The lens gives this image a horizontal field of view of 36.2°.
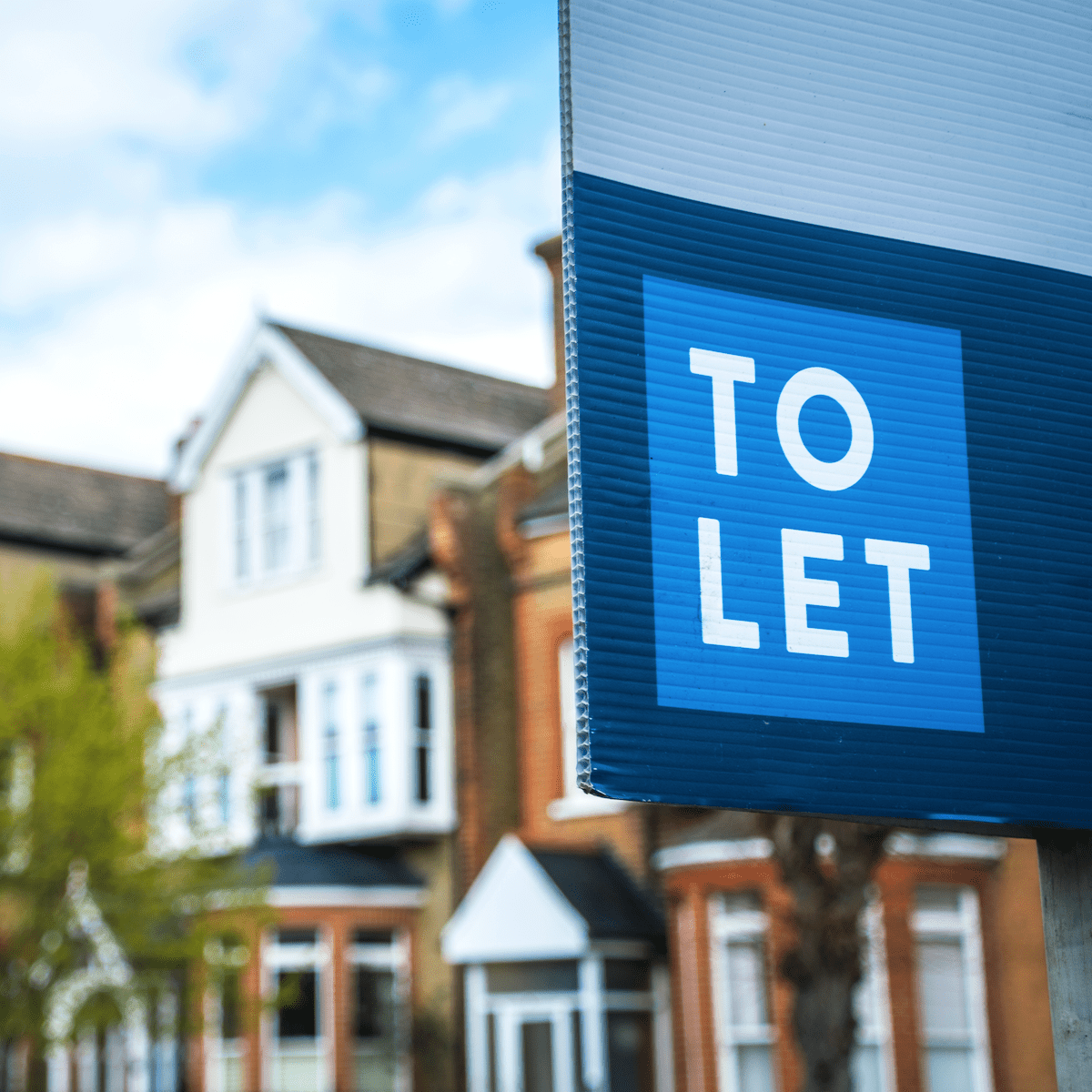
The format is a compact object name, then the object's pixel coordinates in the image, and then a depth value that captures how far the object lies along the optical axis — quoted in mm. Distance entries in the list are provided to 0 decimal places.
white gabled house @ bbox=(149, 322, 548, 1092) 21969
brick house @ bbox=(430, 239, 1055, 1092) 18016
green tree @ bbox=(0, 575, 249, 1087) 18359
